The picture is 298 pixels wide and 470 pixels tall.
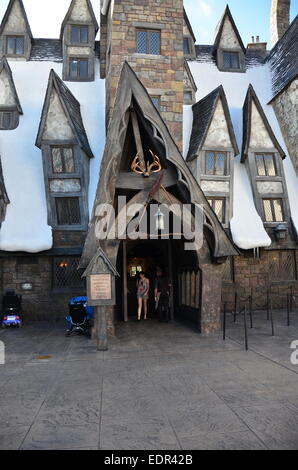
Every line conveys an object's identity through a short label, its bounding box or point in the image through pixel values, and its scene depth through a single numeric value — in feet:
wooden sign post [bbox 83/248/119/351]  25.58
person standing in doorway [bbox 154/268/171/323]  39.17
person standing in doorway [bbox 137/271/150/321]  37.47
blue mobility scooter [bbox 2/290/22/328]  37.55
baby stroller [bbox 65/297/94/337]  31.27
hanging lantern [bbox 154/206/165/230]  27.91
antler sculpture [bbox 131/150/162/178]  29.81
